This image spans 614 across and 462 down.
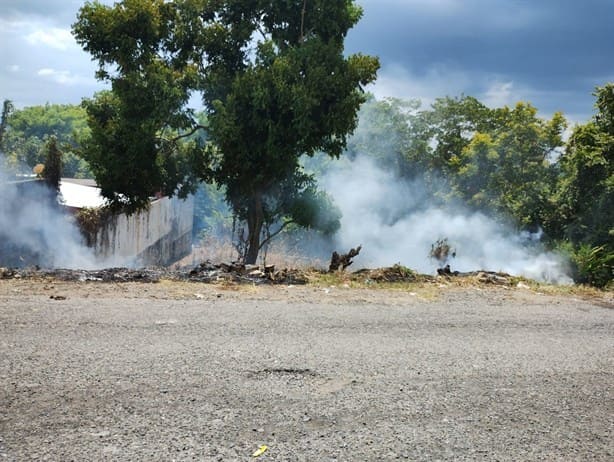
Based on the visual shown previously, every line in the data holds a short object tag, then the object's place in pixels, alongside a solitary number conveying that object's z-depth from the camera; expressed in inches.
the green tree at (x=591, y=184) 586.6
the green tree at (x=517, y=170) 739.4
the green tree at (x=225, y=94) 470.9
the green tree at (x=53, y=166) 551.8
